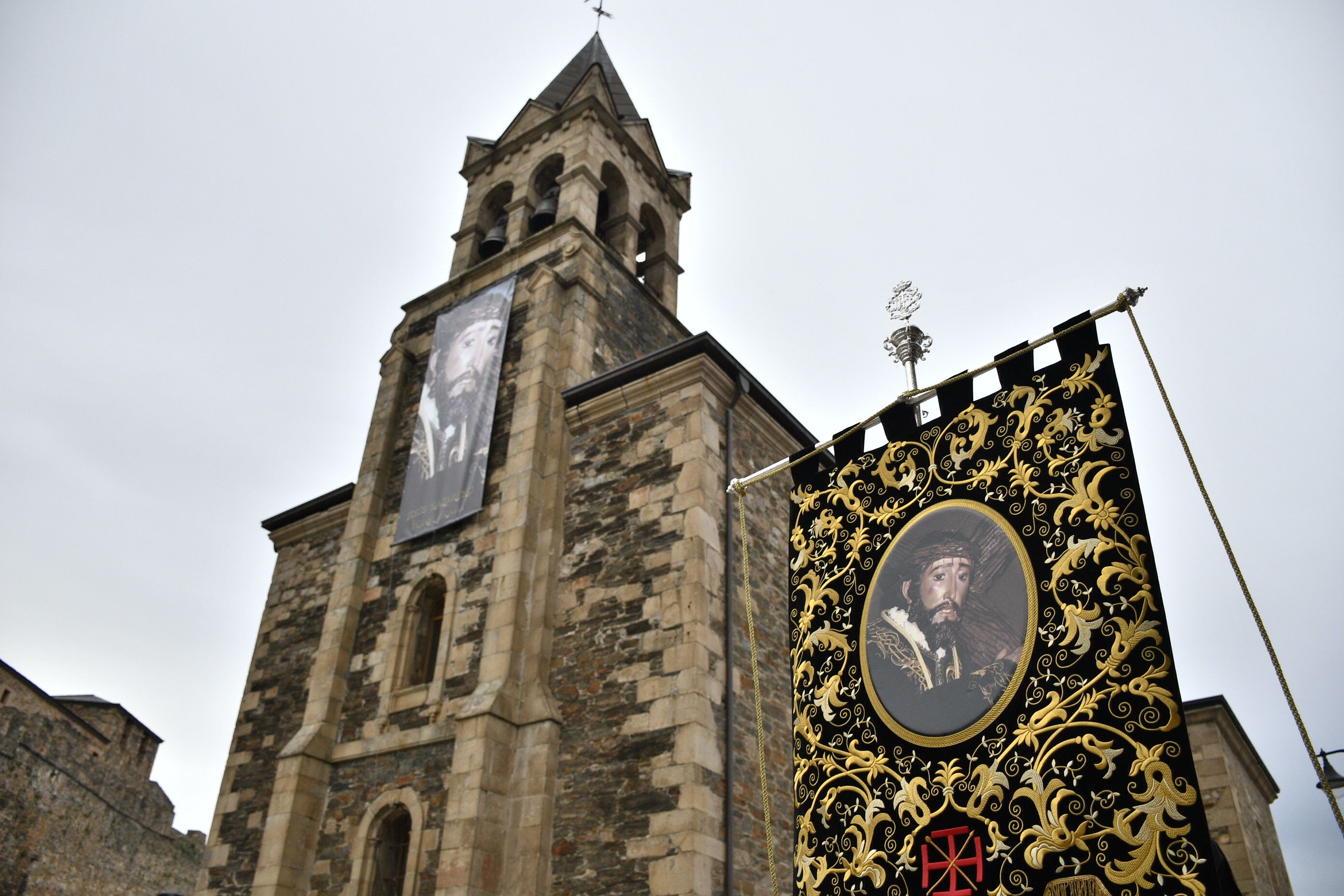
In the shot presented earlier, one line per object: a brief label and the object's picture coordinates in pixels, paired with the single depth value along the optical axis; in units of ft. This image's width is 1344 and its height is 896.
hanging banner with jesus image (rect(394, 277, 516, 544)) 35.24
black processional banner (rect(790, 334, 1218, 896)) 12.37
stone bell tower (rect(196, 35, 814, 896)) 25.76
